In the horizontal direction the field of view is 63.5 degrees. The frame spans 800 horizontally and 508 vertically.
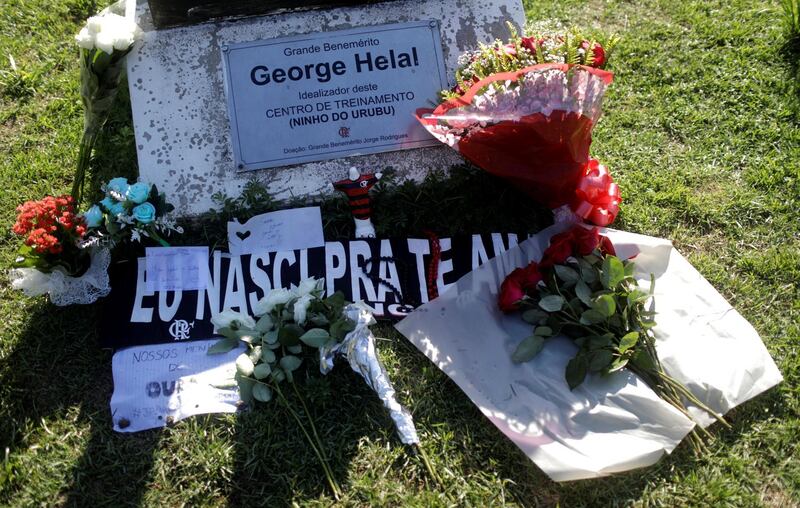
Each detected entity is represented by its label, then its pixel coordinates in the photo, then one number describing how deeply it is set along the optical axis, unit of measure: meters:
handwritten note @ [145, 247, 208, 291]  2.90
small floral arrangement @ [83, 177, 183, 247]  2.82
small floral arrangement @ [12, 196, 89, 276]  2.60
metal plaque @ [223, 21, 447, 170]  3.16
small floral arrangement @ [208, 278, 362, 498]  2.54
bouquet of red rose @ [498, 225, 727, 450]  2.55
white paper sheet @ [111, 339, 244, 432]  2.58
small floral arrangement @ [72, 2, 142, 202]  3.00
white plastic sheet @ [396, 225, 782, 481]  2.43
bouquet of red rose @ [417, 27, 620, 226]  2.60
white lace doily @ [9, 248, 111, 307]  2.73
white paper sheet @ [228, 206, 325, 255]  3.01
